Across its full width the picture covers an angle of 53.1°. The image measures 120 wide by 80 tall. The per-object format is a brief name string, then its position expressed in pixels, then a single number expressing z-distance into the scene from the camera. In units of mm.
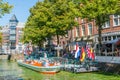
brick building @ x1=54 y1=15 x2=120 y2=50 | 19578
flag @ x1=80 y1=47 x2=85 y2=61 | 14596
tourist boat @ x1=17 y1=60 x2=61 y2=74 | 15030
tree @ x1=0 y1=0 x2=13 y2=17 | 9943
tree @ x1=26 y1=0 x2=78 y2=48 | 20729
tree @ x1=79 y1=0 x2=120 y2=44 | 14441
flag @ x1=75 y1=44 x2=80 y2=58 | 15099
